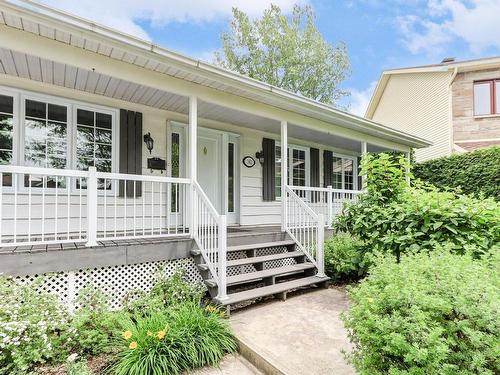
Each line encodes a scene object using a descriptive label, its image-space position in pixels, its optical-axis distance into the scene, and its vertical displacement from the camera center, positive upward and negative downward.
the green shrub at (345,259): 5.23 -1.21
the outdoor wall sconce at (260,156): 7.69 +0.76
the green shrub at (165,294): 3.80 -1.35
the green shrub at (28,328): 2.73 -1.29
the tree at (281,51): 20.59 +9.00
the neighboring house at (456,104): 13.22 +3.59
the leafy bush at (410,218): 4.21 -0.43
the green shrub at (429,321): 1.74 -0.80
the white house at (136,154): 3.74 +0.60
